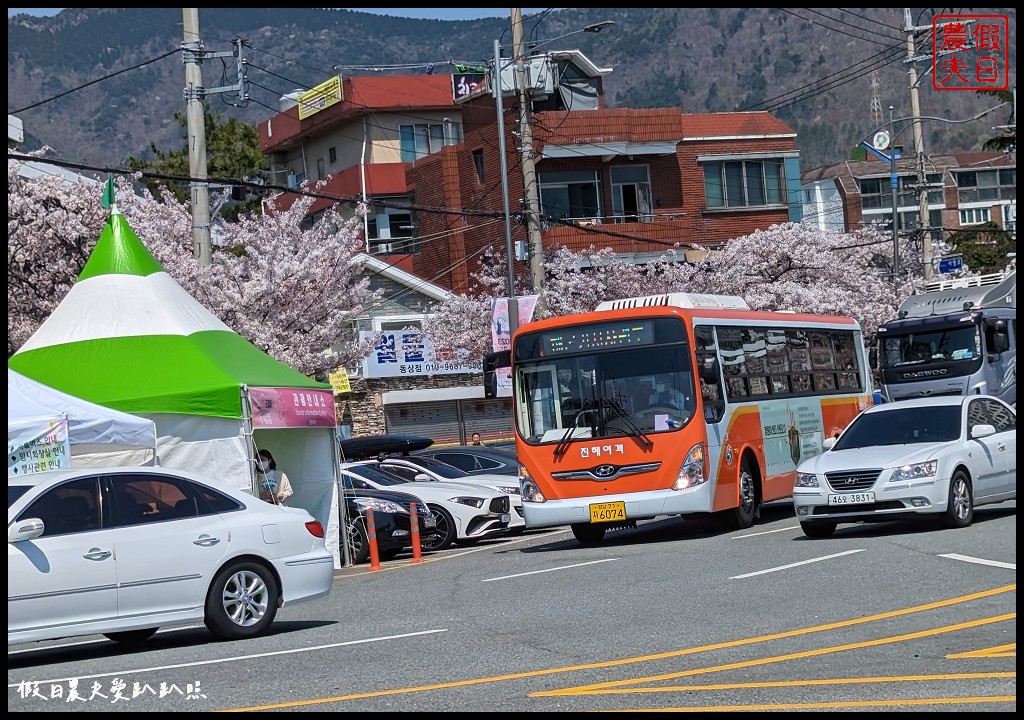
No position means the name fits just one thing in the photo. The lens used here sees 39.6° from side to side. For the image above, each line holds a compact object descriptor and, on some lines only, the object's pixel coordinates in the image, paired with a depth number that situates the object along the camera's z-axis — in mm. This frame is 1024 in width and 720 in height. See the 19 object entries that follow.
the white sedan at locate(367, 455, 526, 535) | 22917
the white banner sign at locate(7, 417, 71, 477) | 15078
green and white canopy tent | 17953
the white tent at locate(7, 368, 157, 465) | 15289
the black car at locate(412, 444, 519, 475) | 26688
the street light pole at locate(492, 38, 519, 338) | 31703
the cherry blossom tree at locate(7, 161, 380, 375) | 29797
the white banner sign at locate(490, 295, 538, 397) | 29953
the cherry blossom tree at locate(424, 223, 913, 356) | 44406
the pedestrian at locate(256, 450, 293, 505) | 18625
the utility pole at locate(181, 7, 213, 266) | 24125
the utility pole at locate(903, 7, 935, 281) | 48781
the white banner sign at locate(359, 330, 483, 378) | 49188
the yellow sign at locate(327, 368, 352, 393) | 40312
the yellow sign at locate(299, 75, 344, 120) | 62031
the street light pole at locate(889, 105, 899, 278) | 46788
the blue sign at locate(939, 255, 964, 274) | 46719
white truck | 31531
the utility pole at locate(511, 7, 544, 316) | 30375
